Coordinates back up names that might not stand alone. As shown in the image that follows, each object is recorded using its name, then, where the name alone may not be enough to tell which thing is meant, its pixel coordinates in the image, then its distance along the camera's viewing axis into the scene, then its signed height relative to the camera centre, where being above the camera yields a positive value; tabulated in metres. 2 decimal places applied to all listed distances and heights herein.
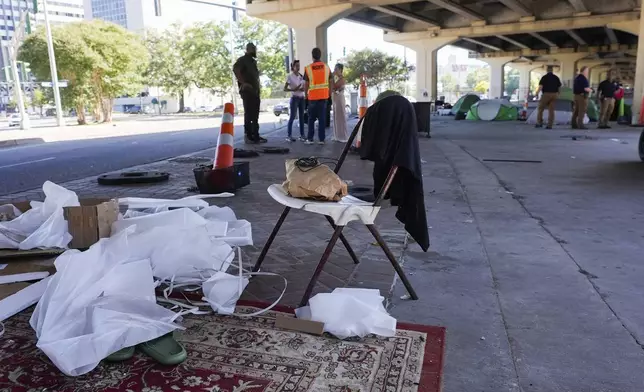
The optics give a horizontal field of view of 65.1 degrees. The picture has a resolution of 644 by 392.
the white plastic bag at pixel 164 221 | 3.66 -0.77
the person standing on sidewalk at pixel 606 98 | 15.71 -0.11
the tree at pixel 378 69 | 55.78 +3.98
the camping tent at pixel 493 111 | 20.95 -0.45
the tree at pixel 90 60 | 29.32 +3.49
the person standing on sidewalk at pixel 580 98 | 14.91 -0.07
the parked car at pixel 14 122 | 33.35 -0.02
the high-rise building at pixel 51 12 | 80.88 +20.60
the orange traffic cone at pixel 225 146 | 6.33 -0.42
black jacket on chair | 2.84 -0.28
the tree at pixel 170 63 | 51.56 +5.21
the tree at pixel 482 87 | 96.32 +2.59
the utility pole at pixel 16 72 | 24.78 +2.47
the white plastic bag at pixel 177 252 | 3.15 -0.87
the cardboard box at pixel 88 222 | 3.57 -0.74
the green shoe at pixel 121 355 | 2.30 -1.08
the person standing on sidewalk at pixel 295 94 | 12.41 +0.38
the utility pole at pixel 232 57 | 44.71 +5.02
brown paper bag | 2.87 -0.43
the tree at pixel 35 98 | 52.54 +2.45
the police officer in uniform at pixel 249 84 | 11.41 +0.61
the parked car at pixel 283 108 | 36.61 +0.11
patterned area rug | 2.14 -1.14
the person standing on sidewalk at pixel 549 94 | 15.16 +0.09
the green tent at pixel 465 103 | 23.42 -0.10
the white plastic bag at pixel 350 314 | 2.53 -1.06
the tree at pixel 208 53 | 49.56 +5.88
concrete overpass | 18.78 +3.98
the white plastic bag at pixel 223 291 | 2.86 -1.04
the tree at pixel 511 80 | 113.36 +4.69
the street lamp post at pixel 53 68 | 26.45 +2.75
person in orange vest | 10.94 +0.50
